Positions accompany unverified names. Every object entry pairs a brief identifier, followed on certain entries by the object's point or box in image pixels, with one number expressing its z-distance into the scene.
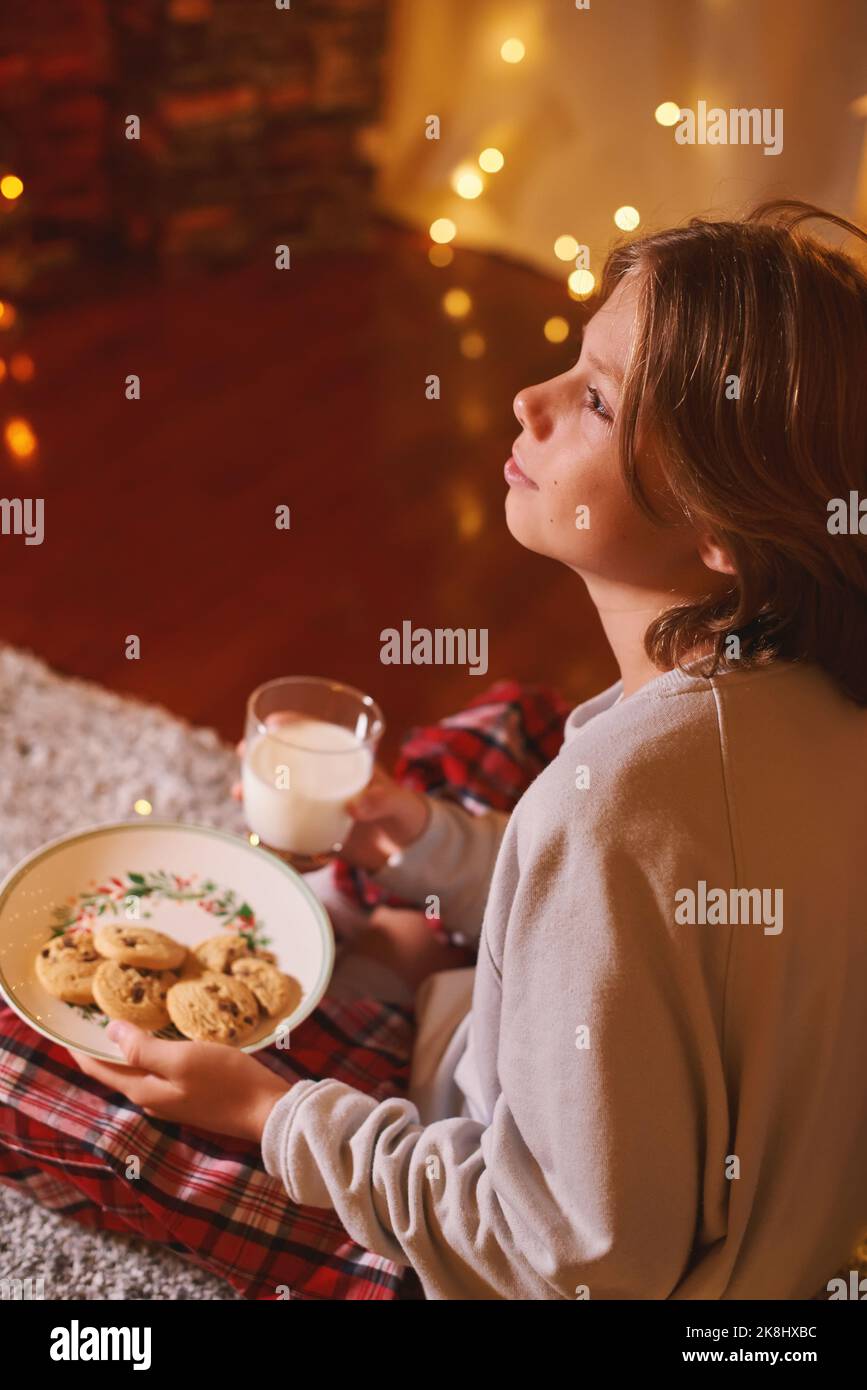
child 0.85
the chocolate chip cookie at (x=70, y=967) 1.13
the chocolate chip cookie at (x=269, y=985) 1.16
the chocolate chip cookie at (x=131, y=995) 1.12
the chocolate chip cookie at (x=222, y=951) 1.19
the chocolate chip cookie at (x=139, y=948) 1.16
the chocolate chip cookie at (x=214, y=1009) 1.12
